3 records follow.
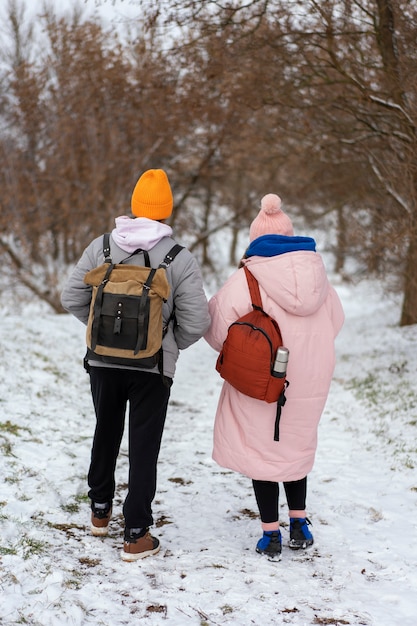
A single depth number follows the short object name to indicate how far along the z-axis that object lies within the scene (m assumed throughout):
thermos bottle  3.33
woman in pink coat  3.46
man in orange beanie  3.34
